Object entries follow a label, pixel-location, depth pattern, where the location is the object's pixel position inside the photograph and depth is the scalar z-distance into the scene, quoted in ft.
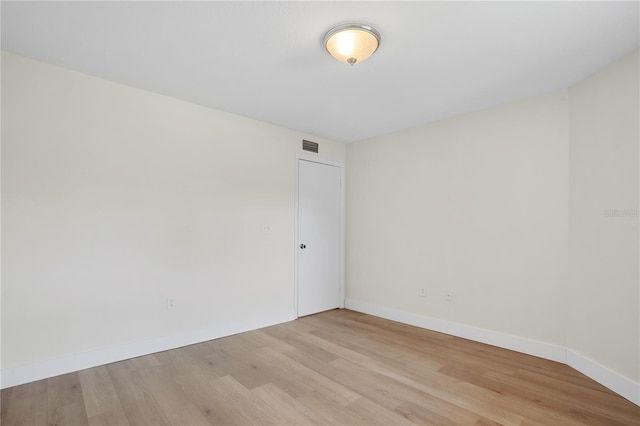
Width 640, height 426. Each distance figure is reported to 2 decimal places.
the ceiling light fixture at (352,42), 6.79
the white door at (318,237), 14.69
